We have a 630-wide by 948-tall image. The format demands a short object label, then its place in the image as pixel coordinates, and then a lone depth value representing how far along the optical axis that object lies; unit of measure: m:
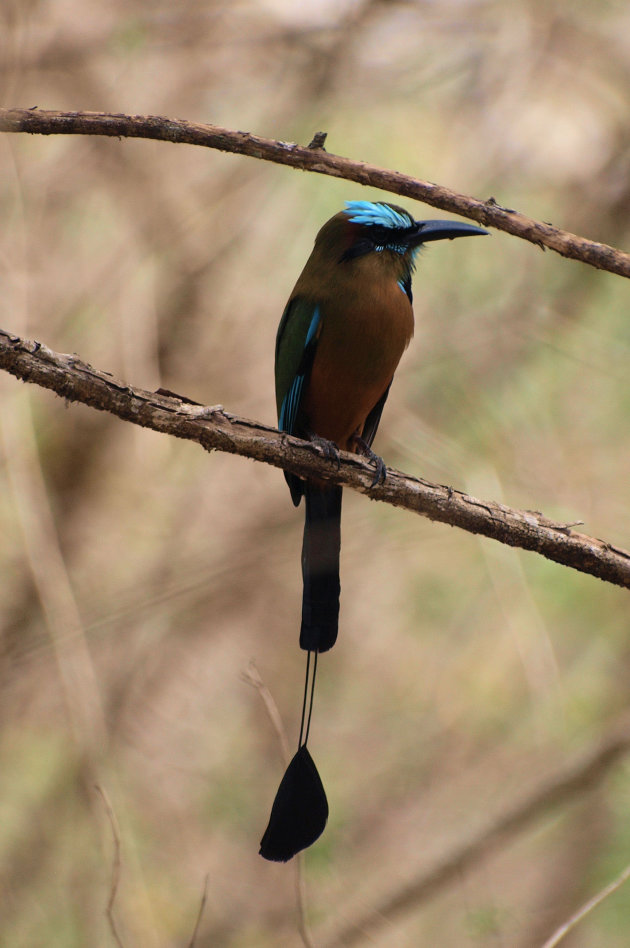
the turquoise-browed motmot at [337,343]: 5.44
